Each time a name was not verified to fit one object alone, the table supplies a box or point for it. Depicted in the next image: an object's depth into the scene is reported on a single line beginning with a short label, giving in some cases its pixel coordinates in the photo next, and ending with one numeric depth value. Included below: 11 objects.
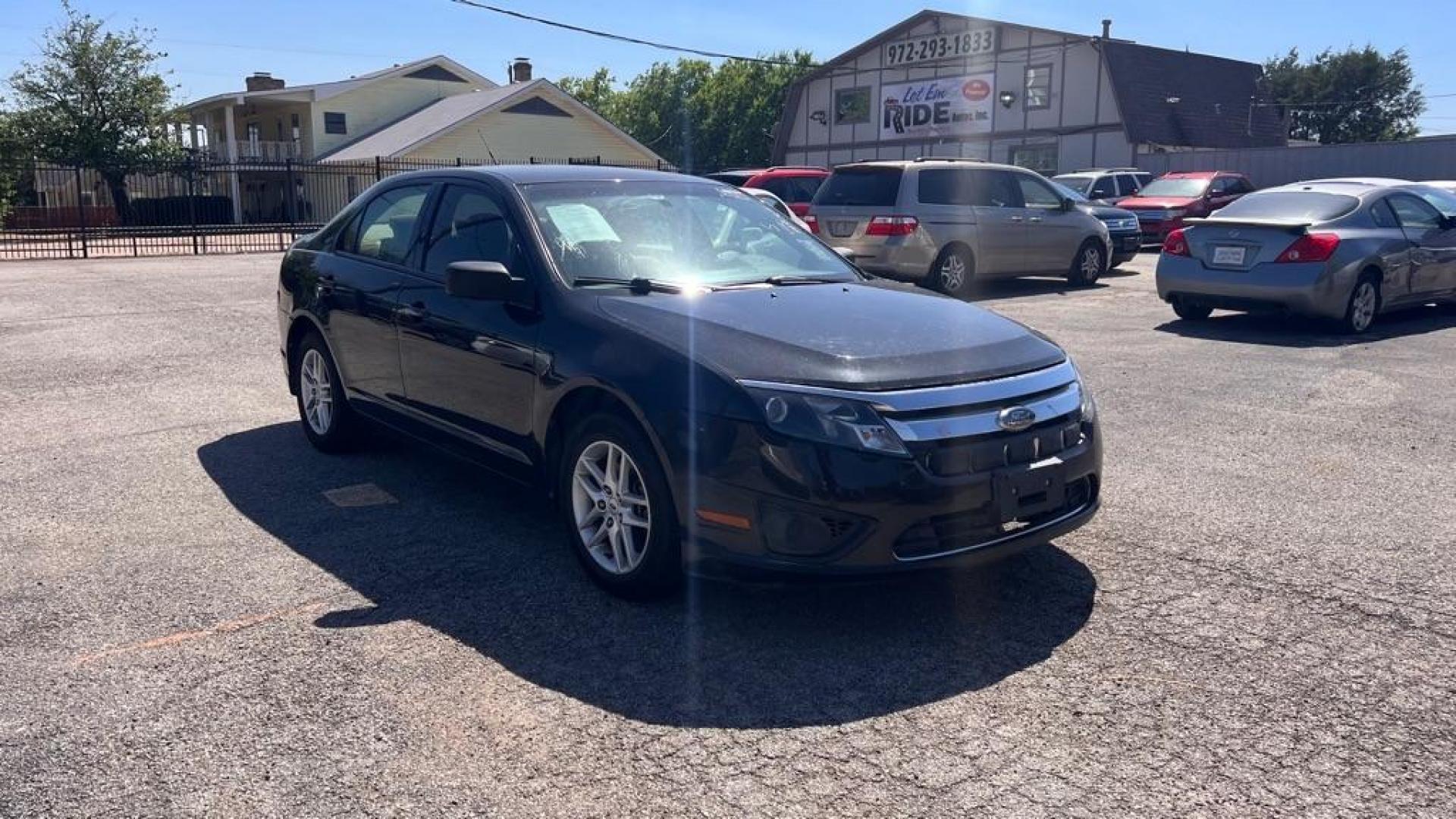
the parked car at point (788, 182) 21.45
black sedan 3.86
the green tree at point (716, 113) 84.25
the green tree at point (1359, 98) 69.75
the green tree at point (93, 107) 38.41
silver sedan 10.88
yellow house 41.00
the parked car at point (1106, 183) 25.08
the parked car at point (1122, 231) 18.61
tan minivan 14.18
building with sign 38.47
